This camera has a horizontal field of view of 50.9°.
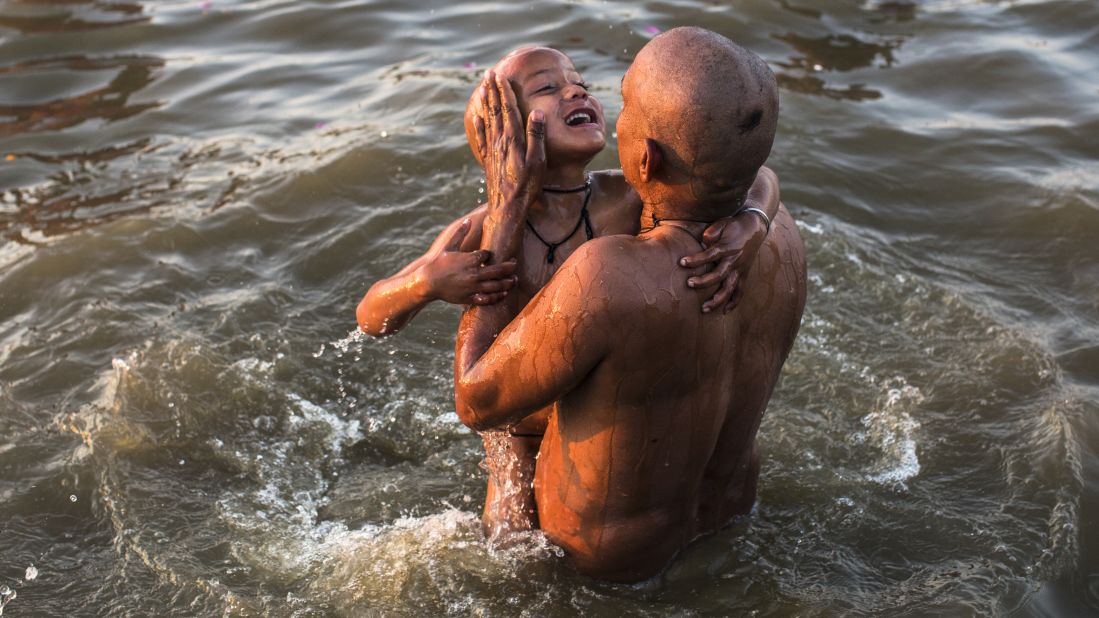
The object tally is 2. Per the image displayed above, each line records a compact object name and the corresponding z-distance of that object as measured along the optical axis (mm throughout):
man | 2689
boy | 3057
